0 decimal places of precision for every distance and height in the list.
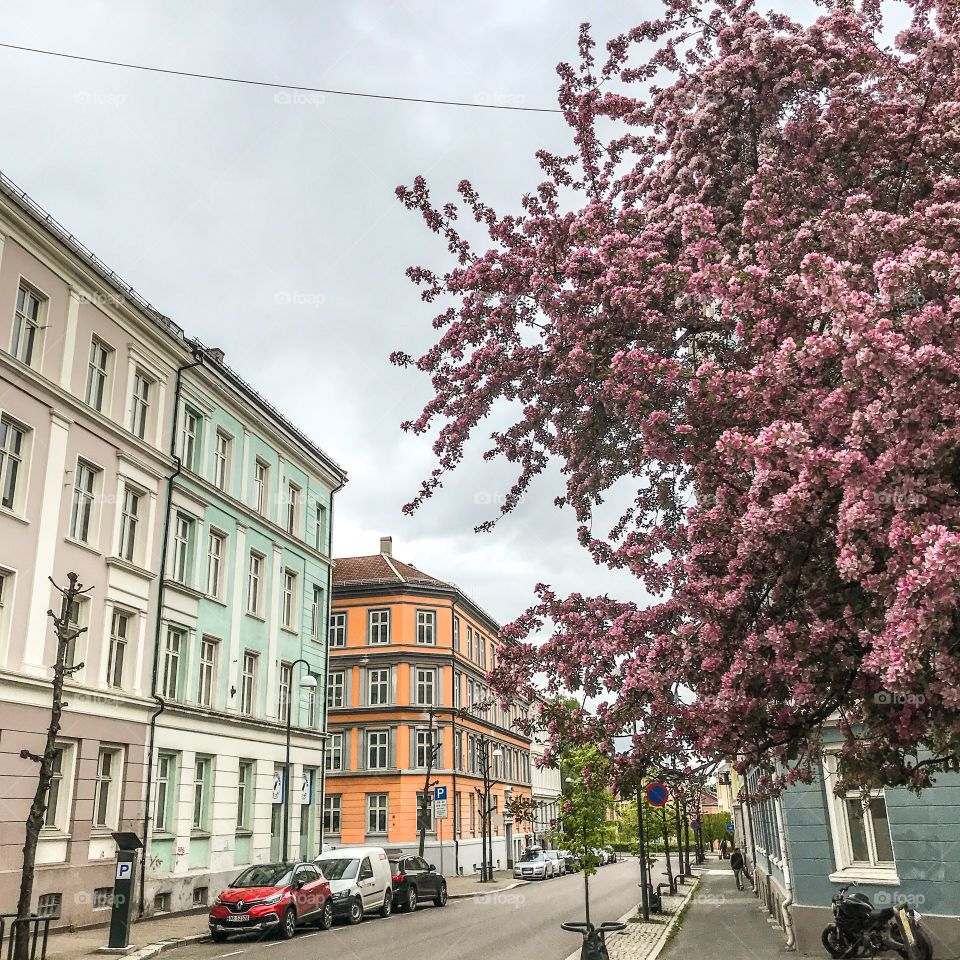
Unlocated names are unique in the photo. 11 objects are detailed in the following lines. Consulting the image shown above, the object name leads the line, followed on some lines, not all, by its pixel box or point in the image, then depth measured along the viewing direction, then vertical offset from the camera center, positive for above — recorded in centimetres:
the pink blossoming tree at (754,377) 627 +357
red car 1889 -215
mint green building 2492 +463
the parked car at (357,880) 2295 -214
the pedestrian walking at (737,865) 3579 -308
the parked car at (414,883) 2702 -264
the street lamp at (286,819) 2803 -70
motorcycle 1239 -204
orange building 4966 +436
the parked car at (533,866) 4706 -378
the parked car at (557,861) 5044 -381
